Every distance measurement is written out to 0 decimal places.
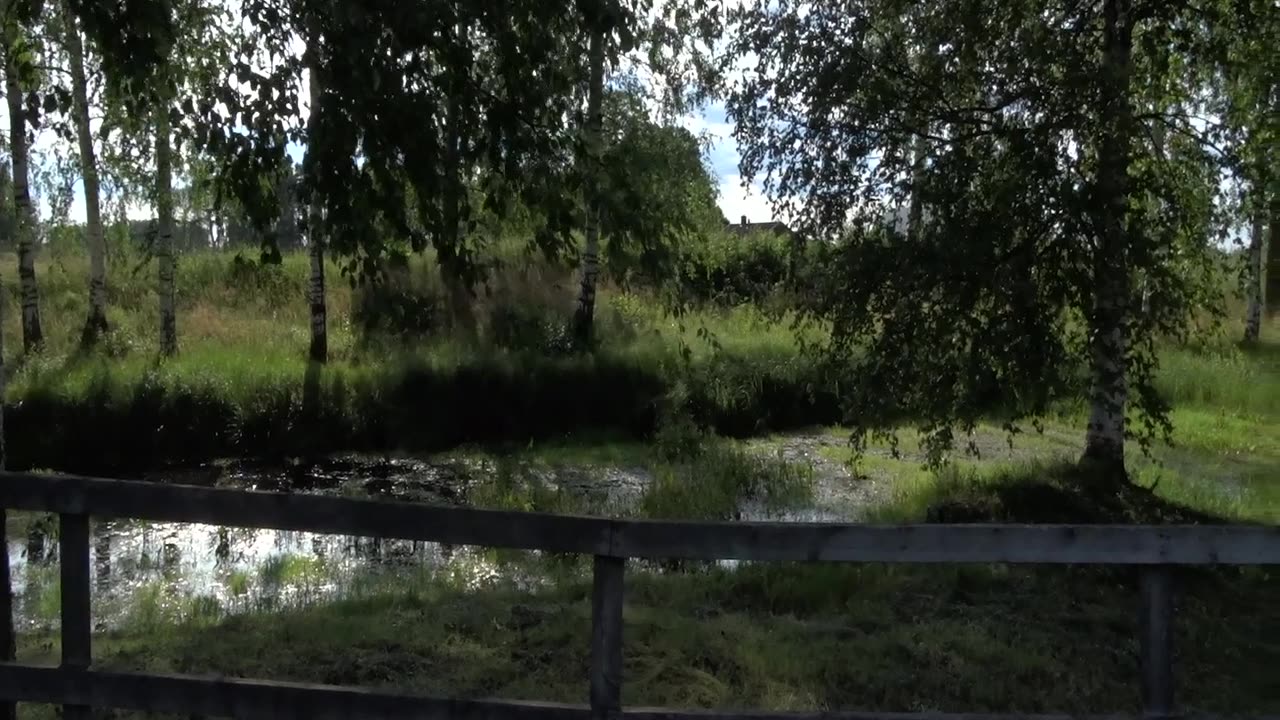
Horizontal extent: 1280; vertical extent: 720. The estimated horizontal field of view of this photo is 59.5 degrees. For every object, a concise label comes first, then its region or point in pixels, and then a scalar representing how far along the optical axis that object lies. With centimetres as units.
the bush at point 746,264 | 2550
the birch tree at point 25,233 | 1736
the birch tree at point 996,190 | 948
